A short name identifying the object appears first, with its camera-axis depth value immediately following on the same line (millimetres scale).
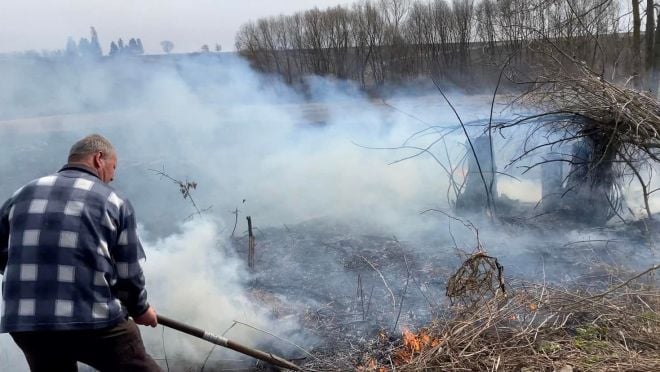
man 2166
